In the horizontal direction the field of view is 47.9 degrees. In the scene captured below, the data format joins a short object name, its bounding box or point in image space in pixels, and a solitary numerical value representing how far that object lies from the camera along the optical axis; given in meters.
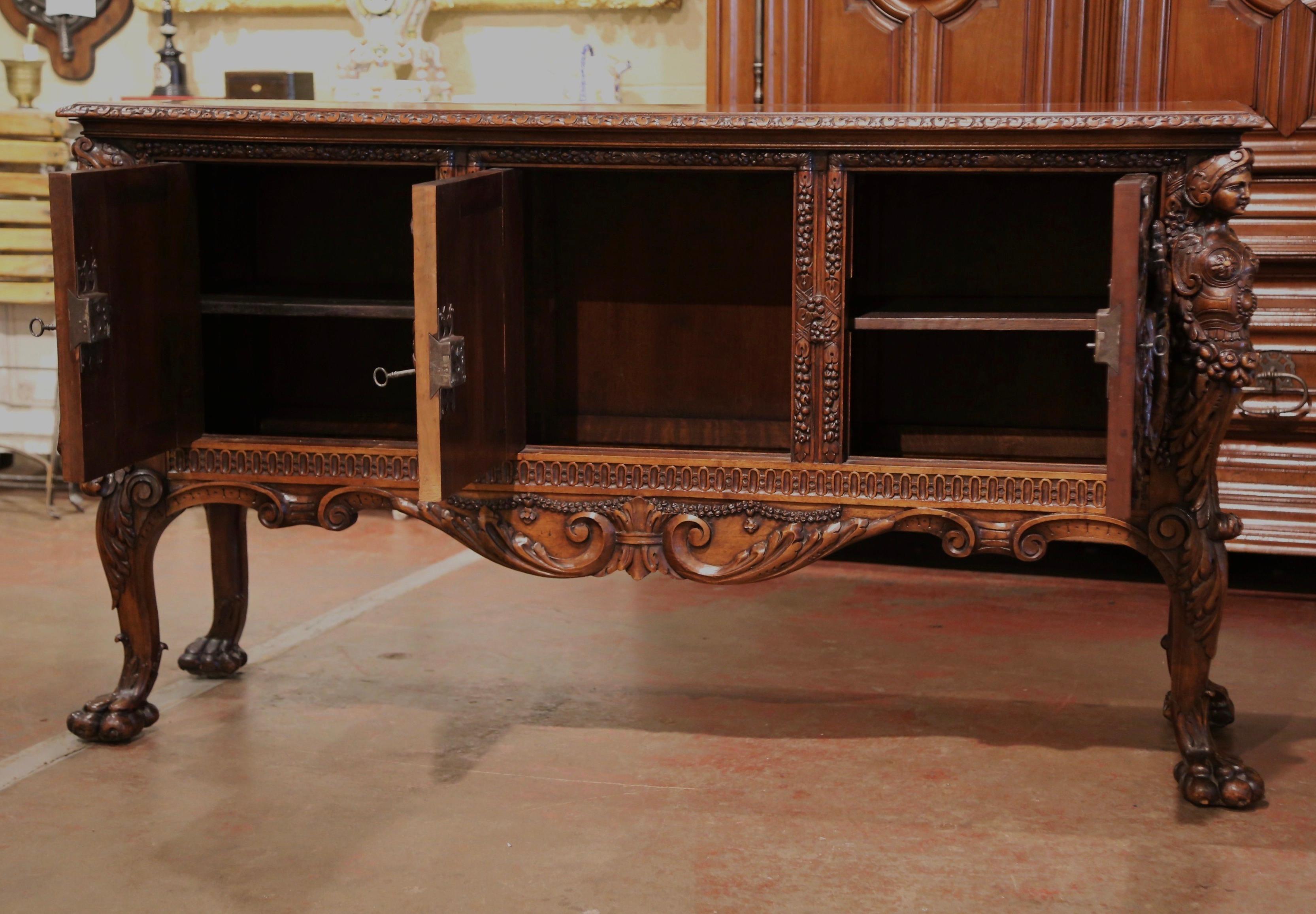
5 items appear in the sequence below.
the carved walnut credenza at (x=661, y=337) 2.46
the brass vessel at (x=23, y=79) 5.14
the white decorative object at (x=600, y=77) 4.72
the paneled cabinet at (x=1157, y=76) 3.87
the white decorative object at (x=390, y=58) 4.87
